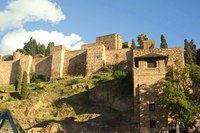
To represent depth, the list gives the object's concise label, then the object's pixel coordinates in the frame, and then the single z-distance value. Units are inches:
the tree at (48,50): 2482.0
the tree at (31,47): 2525.7
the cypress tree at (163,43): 1742.7
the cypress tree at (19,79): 1715.6
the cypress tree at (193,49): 1636.1
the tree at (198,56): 1602.7
